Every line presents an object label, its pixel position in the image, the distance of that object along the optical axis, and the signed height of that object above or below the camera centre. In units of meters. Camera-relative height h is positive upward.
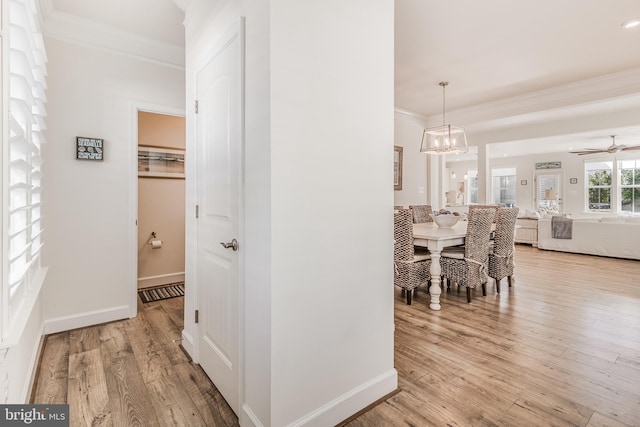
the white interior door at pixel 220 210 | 1.63 +0.02
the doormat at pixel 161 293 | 3.52 -0.98
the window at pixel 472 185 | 12.50 +1.19
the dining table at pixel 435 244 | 3.12 -0.32
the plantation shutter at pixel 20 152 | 1.11 +0.29
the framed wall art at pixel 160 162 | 3.95 +0.68
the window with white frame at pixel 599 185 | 9.45 +0.92
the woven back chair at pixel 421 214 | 4.89 -0.01
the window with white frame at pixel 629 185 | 9.04 +0.87
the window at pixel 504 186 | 11.30 +1.04
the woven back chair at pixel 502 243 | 3.58 -0.35
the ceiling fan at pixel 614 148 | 7.11 +1.58
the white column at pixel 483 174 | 6.36 +0.87
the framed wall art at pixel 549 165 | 10.08 +1.65
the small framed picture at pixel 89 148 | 2.70 +0.58
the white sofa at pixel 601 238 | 5.46 -0.46
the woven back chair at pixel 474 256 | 3.22 -0.47
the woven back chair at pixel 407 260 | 3.09 -0.50
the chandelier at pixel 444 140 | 4.39 +1.08
